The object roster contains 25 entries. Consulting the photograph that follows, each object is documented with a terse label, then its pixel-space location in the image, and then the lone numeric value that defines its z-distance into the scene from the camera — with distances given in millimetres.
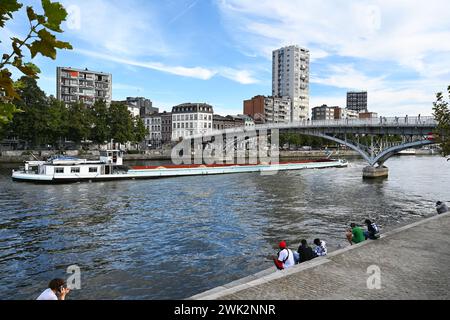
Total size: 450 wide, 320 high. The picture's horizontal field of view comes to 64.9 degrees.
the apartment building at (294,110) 196625
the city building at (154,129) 150250
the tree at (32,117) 85875
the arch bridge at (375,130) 52375
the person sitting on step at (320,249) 14508
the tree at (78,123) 91062
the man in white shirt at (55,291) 9043
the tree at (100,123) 96281
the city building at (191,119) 137125
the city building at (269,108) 176838
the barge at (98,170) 50469
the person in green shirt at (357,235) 16500
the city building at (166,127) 146250
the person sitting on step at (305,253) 14070
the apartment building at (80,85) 130750
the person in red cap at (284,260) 13086
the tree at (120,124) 99250
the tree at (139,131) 108500
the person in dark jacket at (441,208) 23516
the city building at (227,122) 146000
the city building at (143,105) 164100
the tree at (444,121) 25281
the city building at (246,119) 159825
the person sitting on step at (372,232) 15789
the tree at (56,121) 87750
